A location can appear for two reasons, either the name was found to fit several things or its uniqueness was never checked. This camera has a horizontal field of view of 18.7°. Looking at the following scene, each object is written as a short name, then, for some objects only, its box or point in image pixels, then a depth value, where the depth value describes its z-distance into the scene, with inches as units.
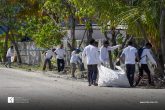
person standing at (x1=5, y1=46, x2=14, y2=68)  1295.5
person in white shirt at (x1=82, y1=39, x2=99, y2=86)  741.9
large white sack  713.0
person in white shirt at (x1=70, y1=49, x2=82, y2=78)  930.7
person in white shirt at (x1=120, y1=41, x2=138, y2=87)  731.4
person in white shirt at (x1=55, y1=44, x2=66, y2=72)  1061.8
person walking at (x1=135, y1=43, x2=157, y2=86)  733.3
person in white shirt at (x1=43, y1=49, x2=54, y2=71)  1127.1
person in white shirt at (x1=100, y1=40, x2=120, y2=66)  791.0
